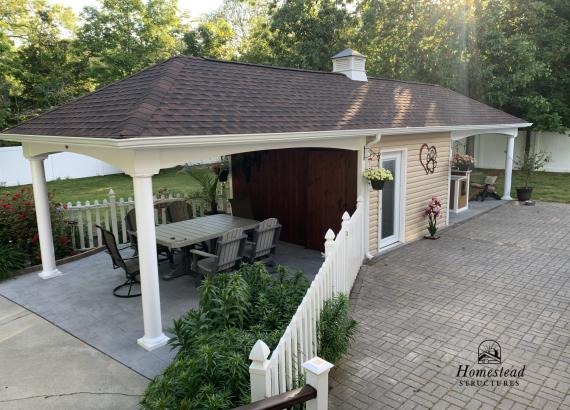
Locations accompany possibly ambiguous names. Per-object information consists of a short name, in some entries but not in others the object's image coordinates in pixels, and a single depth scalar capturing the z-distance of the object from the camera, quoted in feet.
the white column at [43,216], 24.53
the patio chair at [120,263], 22.26
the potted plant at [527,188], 47.52
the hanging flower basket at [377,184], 27.04
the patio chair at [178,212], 31.83
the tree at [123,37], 75.82
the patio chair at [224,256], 21.98
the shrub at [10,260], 25.41
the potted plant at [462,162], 43.80
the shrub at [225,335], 11.14
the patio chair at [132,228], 26.97
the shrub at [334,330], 14.75
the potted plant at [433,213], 33.63
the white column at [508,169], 47.88
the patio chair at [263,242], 24.75
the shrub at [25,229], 27.43
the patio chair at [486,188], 49.52
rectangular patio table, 24.06
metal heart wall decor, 33.27
